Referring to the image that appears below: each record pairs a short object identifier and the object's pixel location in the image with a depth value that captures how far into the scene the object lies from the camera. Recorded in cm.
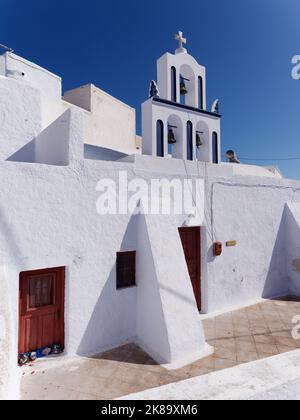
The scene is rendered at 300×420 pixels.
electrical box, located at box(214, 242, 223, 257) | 813
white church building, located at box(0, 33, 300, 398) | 527
